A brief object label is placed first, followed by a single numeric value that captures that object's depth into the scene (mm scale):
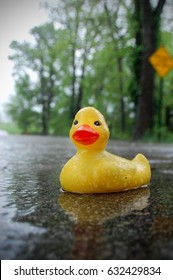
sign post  11180
